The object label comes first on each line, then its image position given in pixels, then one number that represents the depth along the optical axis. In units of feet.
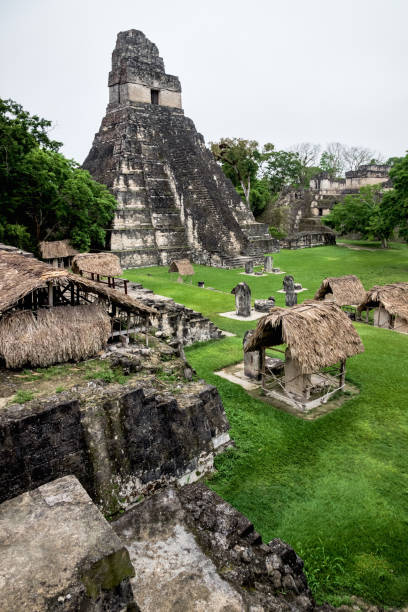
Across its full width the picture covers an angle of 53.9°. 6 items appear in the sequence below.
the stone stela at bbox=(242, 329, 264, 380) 30.63
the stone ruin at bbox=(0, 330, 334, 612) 7.95
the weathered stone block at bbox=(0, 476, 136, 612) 7.29
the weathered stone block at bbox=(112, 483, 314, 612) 10.39
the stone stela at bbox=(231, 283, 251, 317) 47.98
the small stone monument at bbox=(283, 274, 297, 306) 53.16
